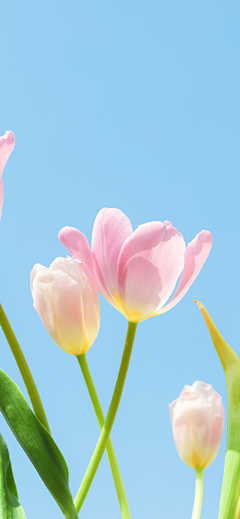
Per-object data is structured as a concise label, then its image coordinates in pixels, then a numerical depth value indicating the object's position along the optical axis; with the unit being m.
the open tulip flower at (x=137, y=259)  1.00
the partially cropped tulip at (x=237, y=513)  1.04
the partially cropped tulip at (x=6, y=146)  0.99
